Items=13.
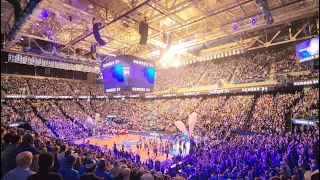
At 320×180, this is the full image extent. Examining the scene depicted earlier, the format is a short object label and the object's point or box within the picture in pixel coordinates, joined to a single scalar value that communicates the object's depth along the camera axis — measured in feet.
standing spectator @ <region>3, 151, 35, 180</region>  9.37
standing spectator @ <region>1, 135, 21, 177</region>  12.01
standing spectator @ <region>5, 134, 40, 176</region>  12.40
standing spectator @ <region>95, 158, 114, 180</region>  13.69
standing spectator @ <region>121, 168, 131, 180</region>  13.08
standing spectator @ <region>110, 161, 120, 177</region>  16.66
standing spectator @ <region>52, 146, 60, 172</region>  15.99
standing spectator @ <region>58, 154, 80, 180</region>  12.29
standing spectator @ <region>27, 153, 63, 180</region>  8.64
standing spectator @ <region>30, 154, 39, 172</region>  13.83
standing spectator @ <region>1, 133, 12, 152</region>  14.01
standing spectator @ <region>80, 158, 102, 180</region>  10.73
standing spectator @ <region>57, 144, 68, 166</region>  17.45
